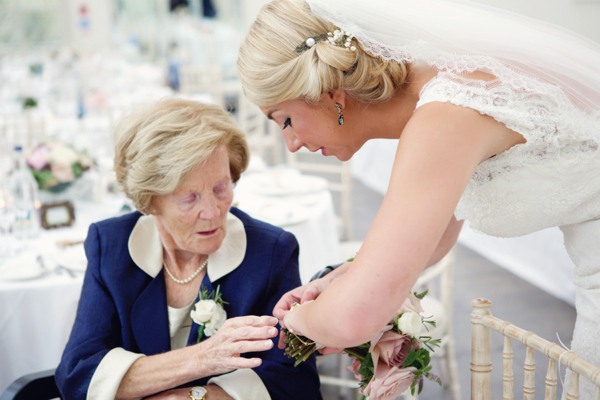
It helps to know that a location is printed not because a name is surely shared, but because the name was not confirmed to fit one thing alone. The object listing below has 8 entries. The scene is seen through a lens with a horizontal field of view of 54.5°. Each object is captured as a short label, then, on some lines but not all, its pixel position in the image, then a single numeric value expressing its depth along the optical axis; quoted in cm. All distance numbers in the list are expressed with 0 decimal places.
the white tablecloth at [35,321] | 209
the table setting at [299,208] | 284
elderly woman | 154
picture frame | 268
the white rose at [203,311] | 159
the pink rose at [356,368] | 137
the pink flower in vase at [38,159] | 271
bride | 101
